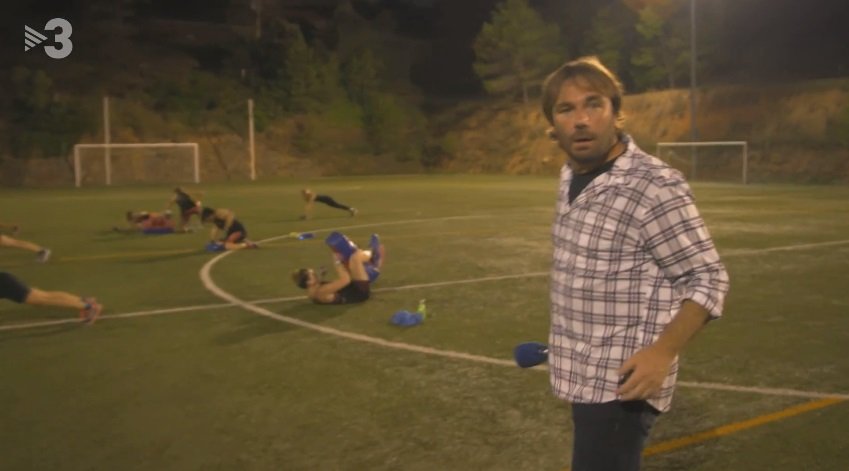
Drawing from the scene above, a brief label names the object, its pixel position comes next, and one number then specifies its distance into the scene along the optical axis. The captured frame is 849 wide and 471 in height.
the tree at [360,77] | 62.41
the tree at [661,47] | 47.56
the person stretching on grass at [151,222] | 18.22
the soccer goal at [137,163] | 48.16
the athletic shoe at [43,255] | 13.95
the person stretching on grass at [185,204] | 17.86
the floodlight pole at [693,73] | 38.41
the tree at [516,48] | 56.09
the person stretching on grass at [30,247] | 13.11
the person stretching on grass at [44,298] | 7.72
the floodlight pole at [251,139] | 52.09
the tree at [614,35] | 52.50
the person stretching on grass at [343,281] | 9.52
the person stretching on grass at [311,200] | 20.24
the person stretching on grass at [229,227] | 15.15
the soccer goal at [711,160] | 41.31
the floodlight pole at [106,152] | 46.72
